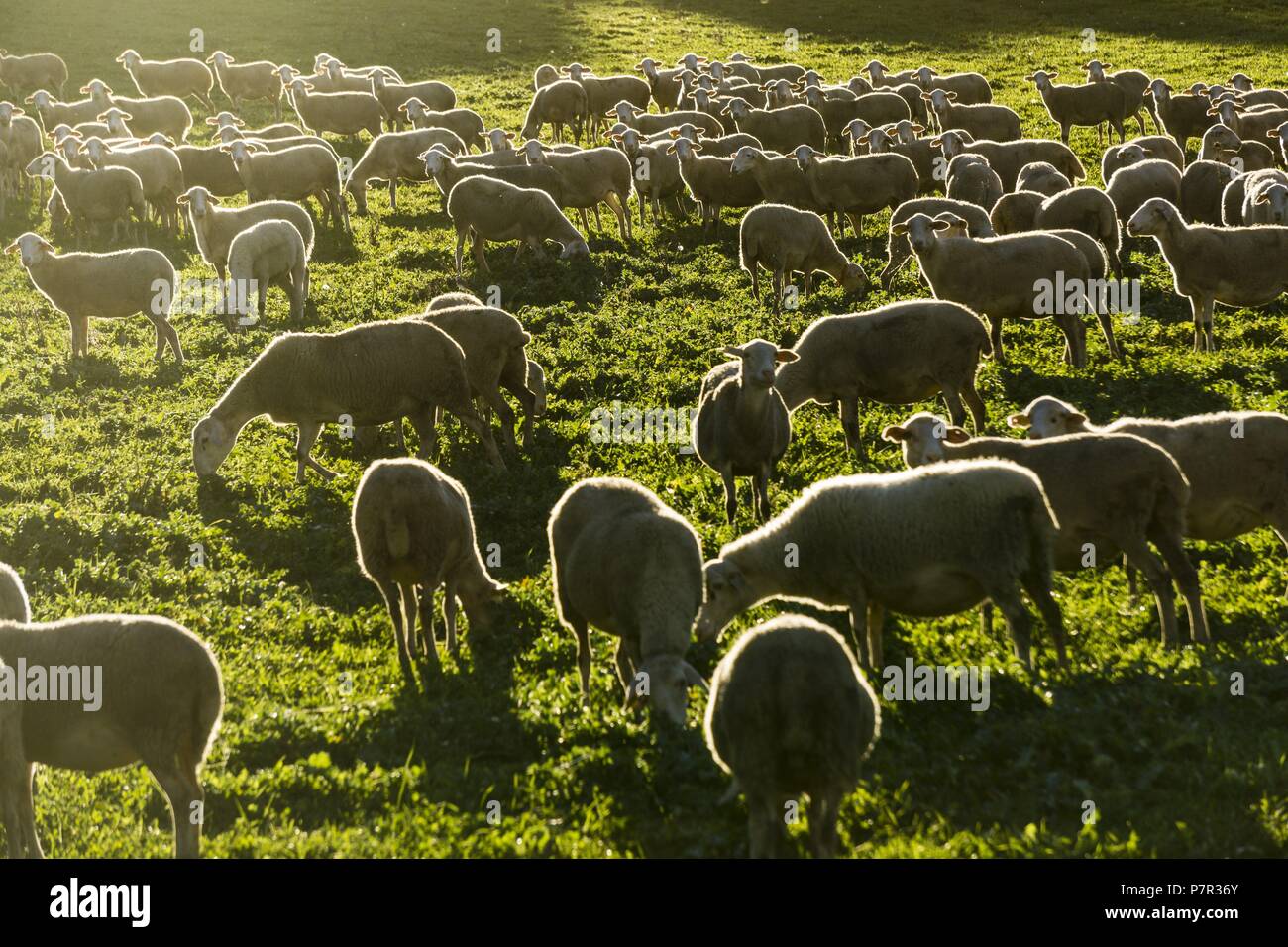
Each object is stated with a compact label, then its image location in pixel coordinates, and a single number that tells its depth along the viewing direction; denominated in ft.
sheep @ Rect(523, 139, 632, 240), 82.53
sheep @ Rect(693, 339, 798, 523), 40.27
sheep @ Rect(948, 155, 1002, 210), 73.51
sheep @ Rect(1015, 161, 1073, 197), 70.64
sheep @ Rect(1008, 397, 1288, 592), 32.55
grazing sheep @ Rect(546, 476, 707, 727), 28.27
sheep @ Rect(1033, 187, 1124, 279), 62.23
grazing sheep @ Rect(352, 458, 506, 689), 33.22
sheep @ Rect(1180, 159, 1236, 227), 69.62
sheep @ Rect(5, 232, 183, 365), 62.44
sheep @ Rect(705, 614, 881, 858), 21.83
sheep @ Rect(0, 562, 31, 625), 30.09
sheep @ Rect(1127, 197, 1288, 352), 52.16
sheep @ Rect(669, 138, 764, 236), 80.79
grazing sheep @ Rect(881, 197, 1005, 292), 62.95
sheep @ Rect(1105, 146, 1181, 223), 68.90
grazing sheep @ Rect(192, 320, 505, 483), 46.29
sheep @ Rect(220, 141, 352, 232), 85.40
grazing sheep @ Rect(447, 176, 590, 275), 72.59
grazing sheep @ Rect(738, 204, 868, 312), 65.31
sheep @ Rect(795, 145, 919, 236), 76.38
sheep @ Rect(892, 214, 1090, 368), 52.13
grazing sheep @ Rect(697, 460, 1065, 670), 28.32
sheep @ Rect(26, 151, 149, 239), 81.87
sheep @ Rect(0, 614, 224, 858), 24.70
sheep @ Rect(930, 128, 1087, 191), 80.53
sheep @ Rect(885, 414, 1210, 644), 30.83
